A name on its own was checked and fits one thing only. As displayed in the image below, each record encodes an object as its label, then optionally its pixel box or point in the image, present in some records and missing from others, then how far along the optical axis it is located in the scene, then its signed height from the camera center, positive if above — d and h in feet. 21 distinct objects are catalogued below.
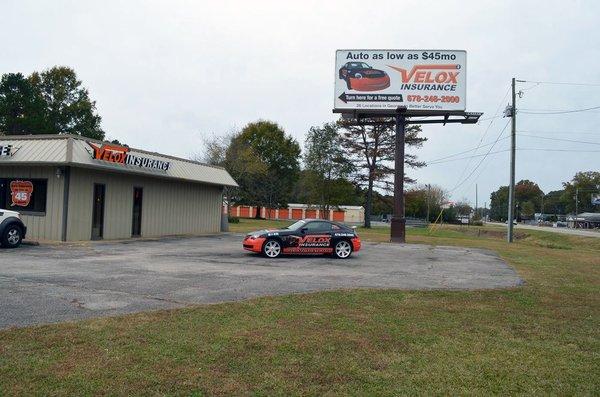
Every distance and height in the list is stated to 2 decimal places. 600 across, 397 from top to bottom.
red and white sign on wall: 69.41 +1.31
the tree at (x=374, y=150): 164.96 +20.39
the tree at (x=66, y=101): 199.93 +39.63
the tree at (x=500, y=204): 472.03 +13.39
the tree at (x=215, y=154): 187.52 +19.76
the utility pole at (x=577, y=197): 374.18 +17.82
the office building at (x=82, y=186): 66.64 +2.58
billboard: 91.45 +23.49
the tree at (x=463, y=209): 407.97 +6.93
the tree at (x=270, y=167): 223.92 +19.93
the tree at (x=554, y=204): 454.81 +14.26
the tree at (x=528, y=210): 449.48 +8.13
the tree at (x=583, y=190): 395.55 +23.53
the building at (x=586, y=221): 303.38 +0.25
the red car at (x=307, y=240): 55.31 -2.96
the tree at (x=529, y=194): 476.13 +23.26
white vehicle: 55.52 -2.85
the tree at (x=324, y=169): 182.91 +15.23
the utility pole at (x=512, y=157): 108.68 +13.10
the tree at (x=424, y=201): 272.23 +7.98
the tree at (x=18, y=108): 181.27 +32.78
